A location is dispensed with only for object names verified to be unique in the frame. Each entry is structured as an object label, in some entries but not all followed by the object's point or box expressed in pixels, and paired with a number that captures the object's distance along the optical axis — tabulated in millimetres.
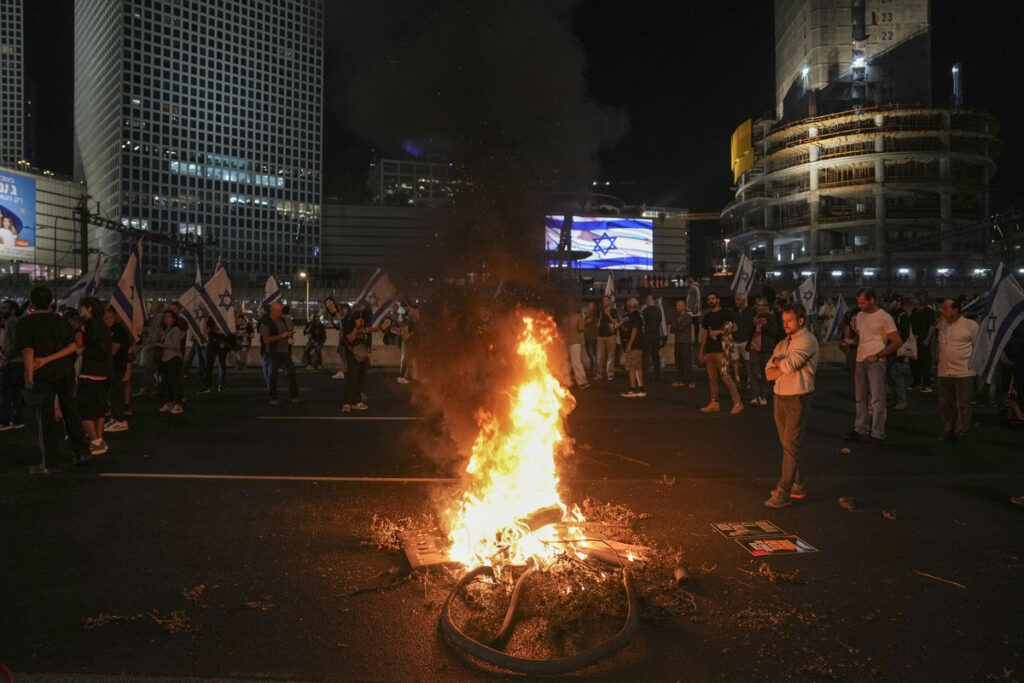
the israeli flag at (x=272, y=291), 18545
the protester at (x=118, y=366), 9219
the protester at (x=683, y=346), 13547
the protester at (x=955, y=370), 8180
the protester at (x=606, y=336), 14711
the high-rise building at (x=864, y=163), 64125
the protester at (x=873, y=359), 7902
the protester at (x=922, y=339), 13070
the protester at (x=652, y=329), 13973
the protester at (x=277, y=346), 11508
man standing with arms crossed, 5680
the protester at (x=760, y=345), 11188
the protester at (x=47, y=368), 6699
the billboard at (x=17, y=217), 69719
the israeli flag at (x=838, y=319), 16234
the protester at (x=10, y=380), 9070
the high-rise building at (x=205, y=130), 105562
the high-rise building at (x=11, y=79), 111562
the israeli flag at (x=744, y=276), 18438
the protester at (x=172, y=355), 10938
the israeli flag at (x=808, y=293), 20922
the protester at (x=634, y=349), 12953
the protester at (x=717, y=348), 10720
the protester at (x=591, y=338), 15208
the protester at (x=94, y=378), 7699
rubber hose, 3117
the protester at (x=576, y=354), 13320
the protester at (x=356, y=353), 10953
